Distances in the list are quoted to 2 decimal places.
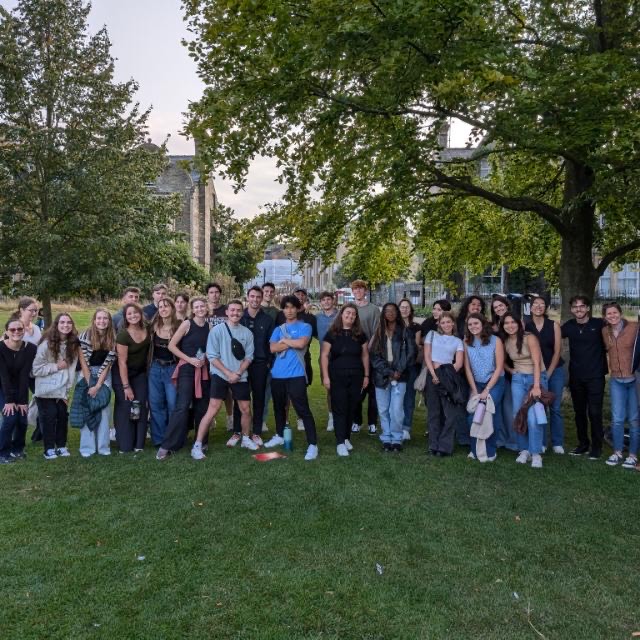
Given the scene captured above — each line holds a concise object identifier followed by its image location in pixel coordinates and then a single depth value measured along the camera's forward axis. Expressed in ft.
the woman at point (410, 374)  27.55
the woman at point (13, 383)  22.68
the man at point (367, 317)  28.40
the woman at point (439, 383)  24.43
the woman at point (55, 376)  23.47
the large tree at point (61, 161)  42.93
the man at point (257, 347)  26.68
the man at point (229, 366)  24.12
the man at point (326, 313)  29.12
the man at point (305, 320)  27.68
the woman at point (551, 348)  24.93
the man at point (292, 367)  23.98
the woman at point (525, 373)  23.32
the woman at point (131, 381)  24.32
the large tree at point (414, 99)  22.82
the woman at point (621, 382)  23.12
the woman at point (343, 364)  24.56
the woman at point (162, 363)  24.85
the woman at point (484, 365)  23.94
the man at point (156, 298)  26.01
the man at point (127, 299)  26.30
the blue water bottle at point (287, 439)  24.86
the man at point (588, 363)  24.13
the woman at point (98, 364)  24.26
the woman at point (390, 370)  24.90
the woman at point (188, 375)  24.23
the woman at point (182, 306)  25.81
